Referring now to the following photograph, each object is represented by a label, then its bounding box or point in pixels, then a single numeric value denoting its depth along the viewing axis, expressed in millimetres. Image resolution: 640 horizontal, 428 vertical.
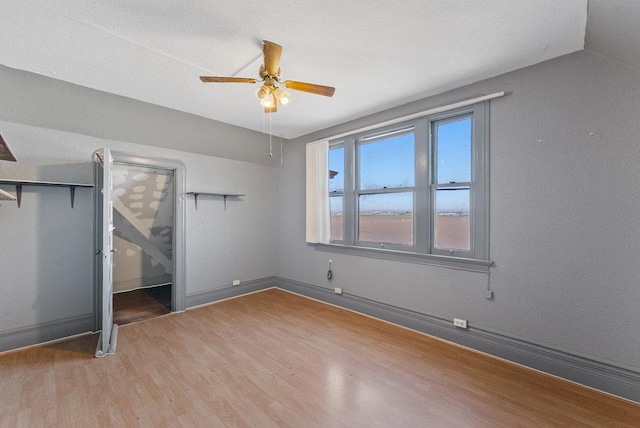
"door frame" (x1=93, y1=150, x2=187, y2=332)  3619
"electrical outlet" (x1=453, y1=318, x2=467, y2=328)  2639
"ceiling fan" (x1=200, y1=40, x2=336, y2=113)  1890
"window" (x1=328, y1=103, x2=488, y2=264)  2639
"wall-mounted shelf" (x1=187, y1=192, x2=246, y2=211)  3850
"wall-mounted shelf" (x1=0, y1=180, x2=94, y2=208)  2475
